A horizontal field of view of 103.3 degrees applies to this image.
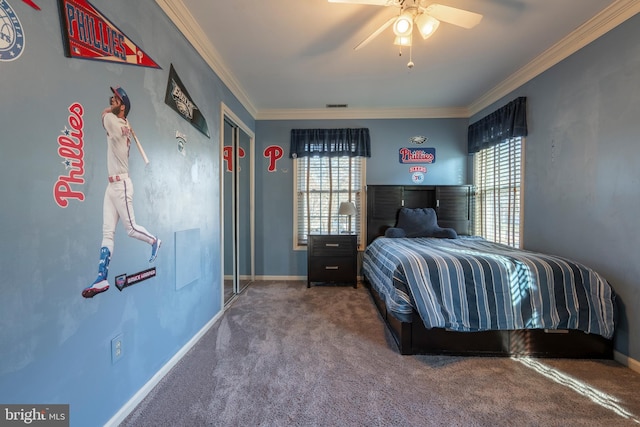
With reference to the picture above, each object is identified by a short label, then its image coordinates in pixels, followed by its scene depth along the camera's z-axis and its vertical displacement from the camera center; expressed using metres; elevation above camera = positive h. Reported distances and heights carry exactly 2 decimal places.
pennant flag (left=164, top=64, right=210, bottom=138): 1.78 +0.82
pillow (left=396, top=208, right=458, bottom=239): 3.46 -0.18
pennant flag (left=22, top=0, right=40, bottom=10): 0.93 +0.77
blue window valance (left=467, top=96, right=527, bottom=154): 2.76 +1.05
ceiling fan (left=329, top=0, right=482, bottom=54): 1.59 +1.26
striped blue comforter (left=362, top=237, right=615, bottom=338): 1.84 -0.62
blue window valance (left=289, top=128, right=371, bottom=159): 3.85 +1.04
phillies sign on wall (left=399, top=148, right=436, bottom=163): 3.87 +0.86
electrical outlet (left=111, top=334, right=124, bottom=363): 1.31 -0.73
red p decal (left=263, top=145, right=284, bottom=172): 3.96 +0.90
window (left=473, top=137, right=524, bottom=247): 2.91 +0.26
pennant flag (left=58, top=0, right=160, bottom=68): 1.07 +0.83
